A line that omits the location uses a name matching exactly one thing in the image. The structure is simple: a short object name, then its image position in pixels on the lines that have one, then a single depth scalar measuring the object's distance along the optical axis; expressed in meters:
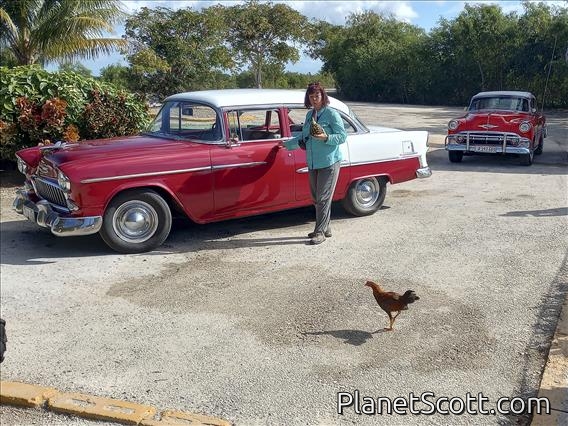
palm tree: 14.86
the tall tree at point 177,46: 23.17
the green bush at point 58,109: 9.96
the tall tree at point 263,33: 32.88
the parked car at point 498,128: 12.47
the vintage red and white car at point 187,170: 6.30
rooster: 4.55
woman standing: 6.69
